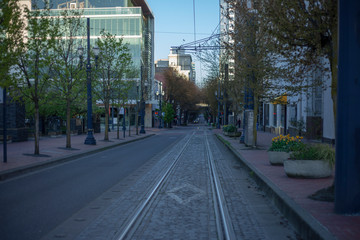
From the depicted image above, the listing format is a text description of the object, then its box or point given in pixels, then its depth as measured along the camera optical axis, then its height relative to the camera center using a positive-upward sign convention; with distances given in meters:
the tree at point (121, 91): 31.04 +2.17
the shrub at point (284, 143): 12.44 -0.88
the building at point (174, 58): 194.45 +30.99
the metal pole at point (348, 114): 6.03 +0.06
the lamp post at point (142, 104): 43.71 +1.68
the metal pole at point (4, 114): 14.12 +0.13
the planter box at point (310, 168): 9.87 -1.33
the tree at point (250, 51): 19.81 +3.71
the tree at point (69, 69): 20.03 +2.60
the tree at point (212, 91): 56.97 +4.57
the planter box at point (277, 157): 13.05 -1.37
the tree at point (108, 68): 30.34 +4.08
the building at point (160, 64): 196.50 +28.01
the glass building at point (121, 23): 63.00 +15.80
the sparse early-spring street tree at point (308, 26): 8.03 +2.02
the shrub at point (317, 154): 9.91 -0.96
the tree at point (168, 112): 75.25 +1.09
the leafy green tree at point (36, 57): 16.77 +2.72
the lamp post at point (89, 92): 24.09 +1.66
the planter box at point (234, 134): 34.96 -1.54
